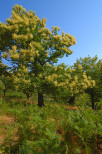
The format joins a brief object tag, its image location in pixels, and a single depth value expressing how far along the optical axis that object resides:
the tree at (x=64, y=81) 10.38
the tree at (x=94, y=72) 20.81
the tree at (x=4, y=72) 10.93
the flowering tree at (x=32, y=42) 9.69
